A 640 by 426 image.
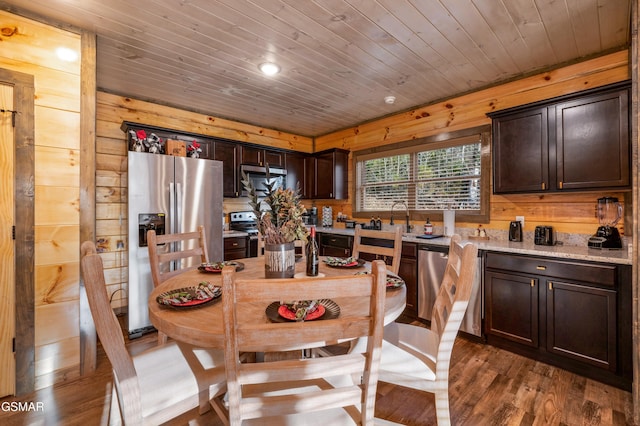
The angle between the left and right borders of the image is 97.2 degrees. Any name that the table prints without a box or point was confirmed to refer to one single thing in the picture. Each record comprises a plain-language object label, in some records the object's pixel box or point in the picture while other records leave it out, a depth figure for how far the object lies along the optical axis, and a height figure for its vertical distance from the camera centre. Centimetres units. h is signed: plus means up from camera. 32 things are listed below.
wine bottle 164 -27
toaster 263 -23
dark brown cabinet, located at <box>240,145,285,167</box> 407 +86
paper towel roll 330 -11
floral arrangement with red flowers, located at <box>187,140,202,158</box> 337 +78
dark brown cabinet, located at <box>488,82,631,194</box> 218 +59
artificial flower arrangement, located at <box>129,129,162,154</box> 296 +77
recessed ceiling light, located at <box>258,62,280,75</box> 268 +141
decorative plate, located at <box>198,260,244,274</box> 178 -35
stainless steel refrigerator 278 +9
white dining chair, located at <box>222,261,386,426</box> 76 -38
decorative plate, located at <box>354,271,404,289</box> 147 -38
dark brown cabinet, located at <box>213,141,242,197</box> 381 +69
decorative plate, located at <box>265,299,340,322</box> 106 -39
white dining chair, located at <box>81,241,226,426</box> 94 -70
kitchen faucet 379 +8
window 327 +47
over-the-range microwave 405 +60
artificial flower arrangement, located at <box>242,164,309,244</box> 153 -3
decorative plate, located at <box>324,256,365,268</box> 190 -34
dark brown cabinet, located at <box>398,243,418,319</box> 311 -68
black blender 230 -11
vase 151 -25
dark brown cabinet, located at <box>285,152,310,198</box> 459 +73
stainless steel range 387 -17
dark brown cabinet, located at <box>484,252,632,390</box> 198 -80
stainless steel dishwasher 265 -75
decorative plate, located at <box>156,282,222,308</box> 121 -38
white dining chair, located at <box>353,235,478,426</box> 123 -71
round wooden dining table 99 -41
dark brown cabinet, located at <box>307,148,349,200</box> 451 +64
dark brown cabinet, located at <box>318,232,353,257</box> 381 -44
